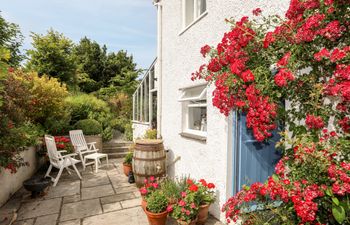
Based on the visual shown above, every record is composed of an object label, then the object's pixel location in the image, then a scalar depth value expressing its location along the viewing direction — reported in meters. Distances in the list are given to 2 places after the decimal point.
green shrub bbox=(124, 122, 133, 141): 9.05
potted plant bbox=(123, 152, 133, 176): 5.29
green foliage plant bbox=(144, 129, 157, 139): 5.84
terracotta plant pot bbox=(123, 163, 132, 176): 5.27
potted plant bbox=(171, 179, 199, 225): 2.76
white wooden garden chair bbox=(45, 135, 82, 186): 4.80
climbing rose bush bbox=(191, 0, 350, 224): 1.48
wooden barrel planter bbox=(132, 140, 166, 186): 4.16
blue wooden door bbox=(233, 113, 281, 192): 2.85
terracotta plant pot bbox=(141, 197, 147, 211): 3.11
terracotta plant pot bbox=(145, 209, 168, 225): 2.87
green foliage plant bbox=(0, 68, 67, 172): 3.18
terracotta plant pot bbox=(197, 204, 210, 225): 2.99
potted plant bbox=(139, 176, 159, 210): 3.21
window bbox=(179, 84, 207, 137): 4.11
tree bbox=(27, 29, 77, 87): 9.28
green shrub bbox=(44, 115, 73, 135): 7.13
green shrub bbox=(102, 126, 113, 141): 8.29
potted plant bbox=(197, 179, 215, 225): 3.01
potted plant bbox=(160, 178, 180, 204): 3.01
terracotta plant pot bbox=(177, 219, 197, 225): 2.77
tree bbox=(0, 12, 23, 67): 7.80
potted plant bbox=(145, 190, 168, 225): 2.88
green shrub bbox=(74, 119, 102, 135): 7.74
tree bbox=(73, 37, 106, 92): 17.92
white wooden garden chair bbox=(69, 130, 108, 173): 6.11
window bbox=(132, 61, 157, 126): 6.82
